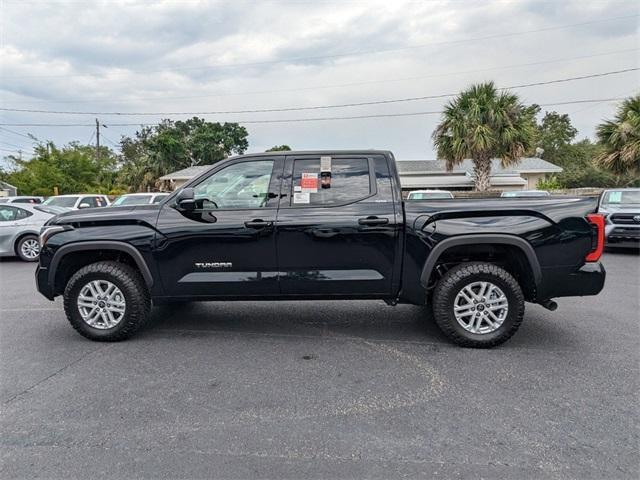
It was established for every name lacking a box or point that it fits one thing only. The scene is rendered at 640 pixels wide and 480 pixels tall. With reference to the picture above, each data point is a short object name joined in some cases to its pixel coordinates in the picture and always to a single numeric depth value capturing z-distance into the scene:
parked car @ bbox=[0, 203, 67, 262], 10.50
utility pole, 43.74
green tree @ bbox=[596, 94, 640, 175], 15.60
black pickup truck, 4.05
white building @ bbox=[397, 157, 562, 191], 24.92
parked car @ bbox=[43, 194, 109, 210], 15.12
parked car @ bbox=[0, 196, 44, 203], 18.85
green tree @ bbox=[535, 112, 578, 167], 50.75
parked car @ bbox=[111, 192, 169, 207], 13.69
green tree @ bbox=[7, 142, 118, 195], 30.88
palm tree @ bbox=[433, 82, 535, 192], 18.73
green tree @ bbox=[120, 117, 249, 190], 36.97
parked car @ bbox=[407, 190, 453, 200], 12.26
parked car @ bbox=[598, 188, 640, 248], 10.04
